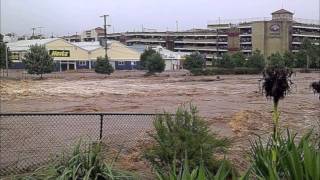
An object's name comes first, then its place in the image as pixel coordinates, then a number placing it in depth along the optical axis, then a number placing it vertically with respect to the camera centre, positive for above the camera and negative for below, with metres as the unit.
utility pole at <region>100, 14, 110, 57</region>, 85.70 +8.65
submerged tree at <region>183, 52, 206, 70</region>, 77.67 +0.35
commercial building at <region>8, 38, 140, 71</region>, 88.32 +2.64
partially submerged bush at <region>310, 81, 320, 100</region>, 6.85 -0.38
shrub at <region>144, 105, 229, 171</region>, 5.46 -0.99
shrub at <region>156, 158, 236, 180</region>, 3.05 -0.82
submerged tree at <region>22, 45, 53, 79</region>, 62.70 +0.80
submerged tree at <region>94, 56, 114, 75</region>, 70.53 -0.13
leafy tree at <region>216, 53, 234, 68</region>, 80.24 +0.35
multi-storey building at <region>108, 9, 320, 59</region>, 116.28 +7.83
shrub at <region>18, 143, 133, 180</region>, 4.53 -1.10
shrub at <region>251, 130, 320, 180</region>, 3.42 -0.88
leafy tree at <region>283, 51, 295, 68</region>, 86.96 +1.13
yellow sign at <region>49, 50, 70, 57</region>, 87.68 +2.64
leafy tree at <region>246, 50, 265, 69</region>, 82.13 +0.37
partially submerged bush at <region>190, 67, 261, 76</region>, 72.91 -1.30
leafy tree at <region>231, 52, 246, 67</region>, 83.86 +0.82
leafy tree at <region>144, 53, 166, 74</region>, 71.57 +0.10
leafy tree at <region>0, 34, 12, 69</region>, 66.20 +1.99
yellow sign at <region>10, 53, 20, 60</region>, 89.86 +2.21
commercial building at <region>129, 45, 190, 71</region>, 106.96 +1.58
